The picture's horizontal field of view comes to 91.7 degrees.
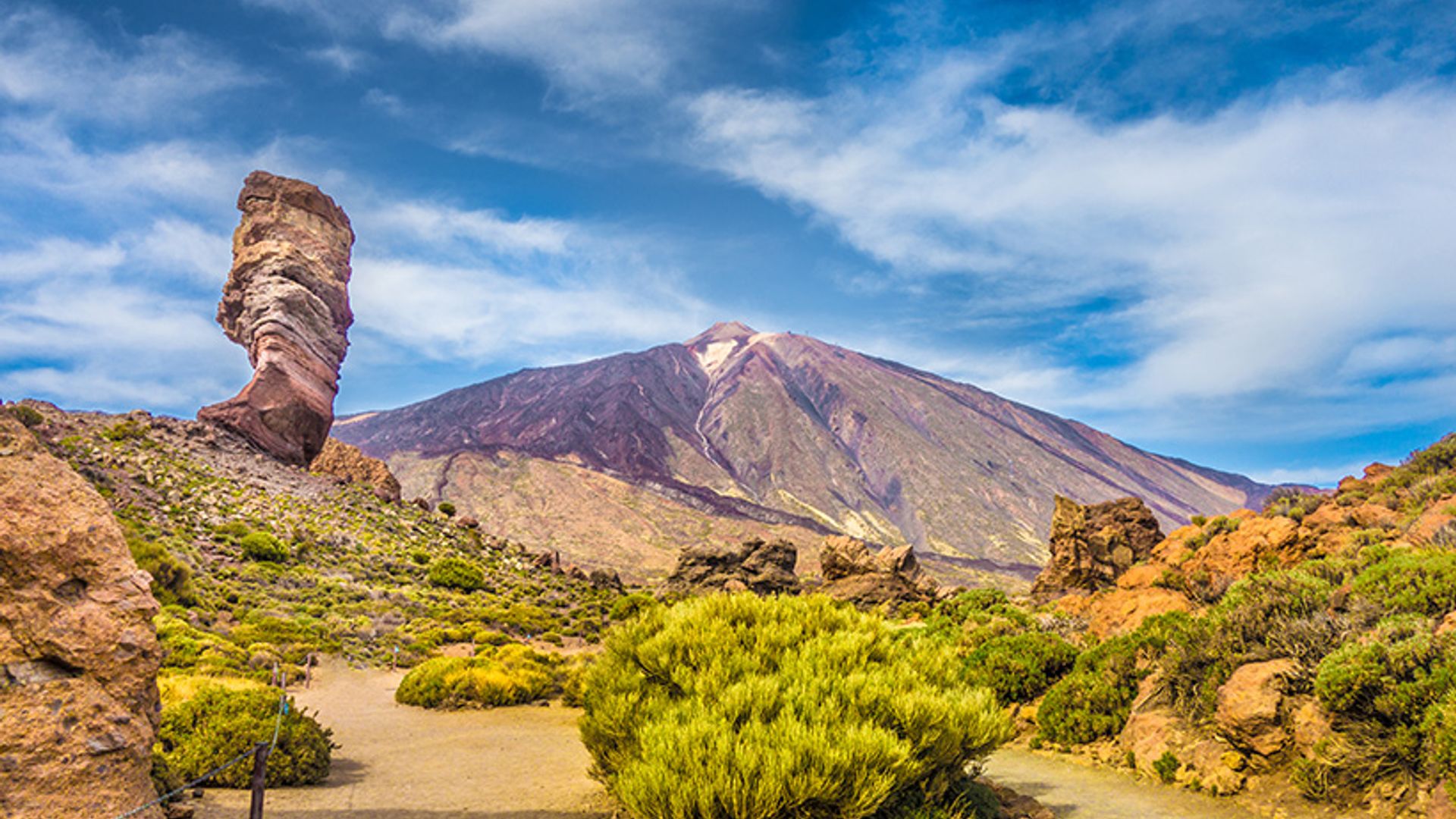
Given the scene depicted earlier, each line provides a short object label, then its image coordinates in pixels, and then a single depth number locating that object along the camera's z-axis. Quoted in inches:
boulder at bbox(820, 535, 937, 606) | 1279.5
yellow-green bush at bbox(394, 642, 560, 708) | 649.0
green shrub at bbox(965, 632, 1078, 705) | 497.0
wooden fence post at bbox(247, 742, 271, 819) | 206.2
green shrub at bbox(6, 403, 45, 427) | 1398.0
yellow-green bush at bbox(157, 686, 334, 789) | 305.6
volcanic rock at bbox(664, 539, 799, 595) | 1504.7
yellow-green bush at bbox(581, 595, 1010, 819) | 198.7
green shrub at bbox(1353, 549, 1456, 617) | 324.2
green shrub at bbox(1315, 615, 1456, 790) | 258.7
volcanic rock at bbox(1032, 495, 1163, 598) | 1055.6
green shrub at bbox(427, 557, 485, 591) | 1476.4
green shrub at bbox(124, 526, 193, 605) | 924.6
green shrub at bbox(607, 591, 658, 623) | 1206.3
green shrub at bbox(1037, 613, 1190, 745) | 411.5
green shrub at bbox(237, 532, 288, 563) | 1306.6
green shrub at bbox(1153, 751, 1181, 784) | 332.7
